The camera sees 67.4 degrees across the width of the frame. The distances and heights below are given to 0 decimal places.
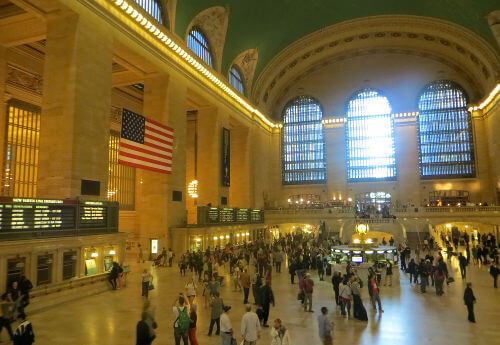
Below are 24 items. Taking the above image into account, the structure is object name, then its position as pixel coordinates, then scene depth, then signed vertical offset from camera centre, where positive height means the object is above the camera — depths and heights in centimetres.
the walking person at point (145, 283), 1100 -197
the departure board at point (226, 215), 2462 +0
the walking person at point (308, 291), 945 -194
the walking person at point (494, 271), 1259 -197
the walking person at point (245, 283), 1033 -188
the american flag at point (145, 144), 1658 +343
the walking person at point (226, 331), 612 -189
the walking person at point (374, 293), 943 -200
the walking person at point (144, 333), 539 -169
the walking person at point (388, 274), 1327 -215
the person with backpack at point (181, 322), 641 -182
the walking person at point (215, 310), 764 -192
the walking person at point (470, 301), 848 -199
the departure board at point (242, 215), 2774 -1
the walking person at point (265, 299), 841 -191
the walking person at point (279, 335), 558 -180
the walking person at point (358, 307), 872 -217
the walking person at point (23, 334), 557 -175
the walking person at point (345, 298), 892 -199
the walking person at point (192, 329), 668 -202
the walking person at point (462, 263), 1386 -184
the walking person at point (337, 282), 1025 -188
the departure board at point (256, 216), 3094 -12
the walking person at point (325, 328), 647 -199
